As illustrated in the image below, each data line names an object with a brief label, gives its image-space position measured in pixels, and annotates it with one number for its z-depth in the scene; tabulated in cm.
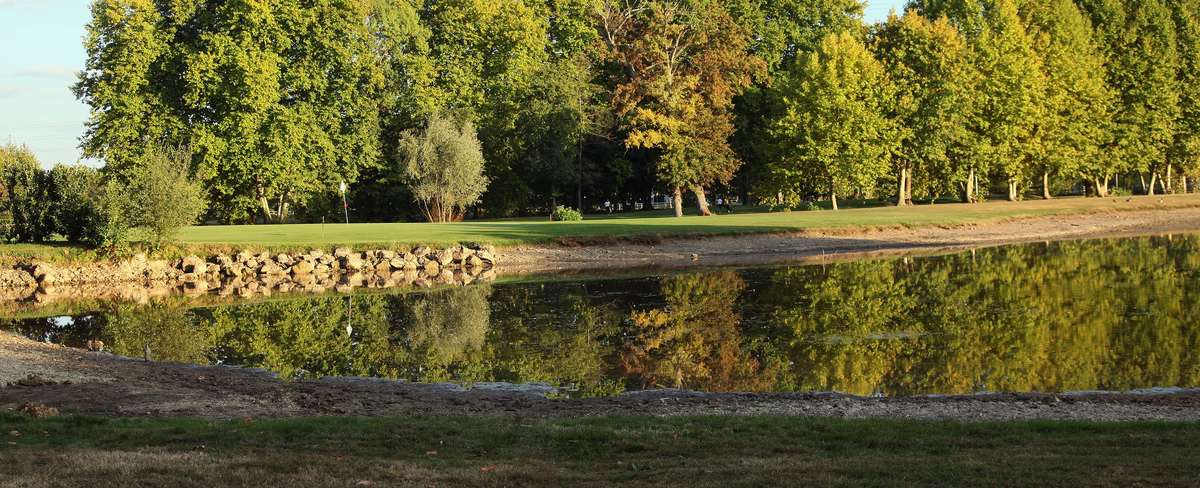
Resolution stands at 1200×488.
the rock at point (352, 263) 4478
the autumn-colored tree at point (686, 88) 6612
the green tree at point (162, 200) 4259
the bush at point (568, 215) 6519
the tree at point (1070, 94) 7231
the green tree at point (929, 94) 6994
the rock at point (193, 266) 4353
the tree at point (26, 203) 4397
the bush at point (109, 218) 4216
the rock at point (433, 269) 4384
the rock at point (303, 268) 4409
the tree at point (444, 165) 6350
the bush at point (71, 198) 4362
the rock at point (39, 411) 1324
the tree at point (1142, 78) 7582
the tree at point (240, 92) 6425
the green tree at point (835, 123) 6731
